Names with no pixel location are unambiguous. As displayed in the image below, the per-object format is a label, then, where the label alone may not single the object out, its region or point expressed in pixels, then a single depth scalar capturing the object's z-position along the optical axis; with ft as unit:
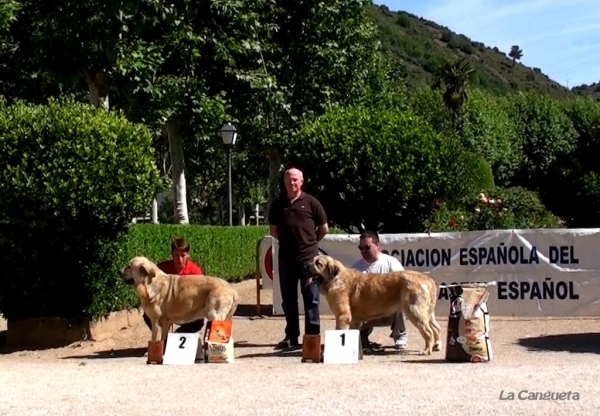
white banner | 44.27
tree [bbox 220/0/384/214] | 96.32
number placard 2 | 32.68
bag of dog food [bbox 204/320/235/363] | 32.81
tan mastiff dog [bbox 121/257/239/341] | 34.19
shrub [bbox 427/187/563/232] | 56.44
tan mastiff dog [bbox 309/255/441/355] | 33.17
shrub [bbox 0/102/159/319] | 36.96
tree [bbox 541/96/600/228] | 56.44
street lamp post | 77.25
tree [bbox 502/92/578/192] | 197.67
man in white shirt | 35.86
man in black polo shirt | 35.55
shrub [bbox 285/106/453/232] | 47.78
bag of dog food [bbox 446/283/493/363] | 31.22
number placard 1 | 32.02
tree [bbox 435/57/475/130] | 204.33
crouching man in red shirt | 36.65
